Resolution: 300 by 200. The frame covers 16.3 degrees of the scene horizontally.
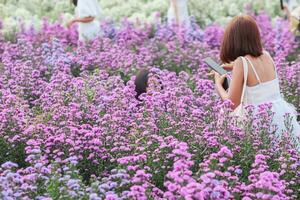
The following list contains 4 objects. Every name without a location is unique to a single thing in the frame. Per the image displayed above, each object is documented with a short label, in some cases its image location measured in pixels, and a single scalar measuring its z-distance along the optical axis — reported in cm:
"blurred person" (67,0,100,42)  1384
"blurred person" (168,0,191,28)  1580
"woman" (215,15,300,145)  778
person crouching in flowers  922
